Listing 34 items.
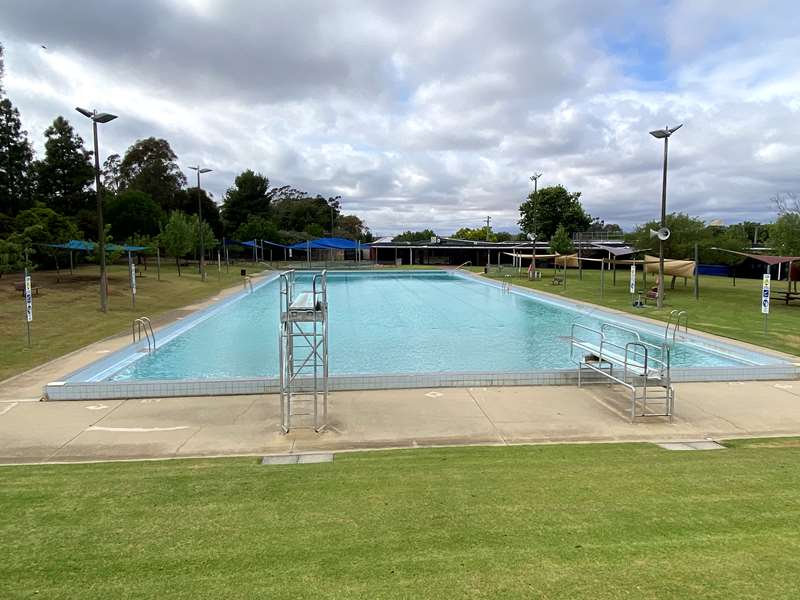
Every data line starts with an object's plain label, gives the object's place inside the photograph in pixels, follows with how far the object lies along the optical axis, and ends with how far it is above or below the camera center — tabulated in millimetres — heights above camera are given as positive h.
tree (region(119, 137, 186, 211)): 60500 +9862
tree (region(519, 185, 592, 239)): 67125 +5691
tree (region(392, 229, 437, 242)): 85438 +3272
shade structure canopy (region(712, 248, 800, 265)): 21112 -66
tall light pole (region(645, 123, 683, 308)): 18000 +2271
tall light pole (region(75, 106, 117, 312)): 16344 +1533
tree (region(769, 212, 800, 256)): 22922 +1029
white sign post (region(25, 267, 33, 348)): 11656 -1083
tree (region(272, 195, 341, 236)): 80875 +6782
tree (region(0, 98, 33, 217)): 38875 +6848
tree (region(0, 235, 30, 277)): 19922 -128
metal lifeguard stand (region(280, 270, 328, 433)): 6694 -1067
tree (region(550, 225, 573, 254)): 47062 +1197
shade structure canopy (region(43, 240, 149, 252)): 27122 +381
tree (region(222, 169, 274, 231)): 70625 +7318
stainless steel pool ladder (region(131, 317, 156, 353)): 13248 -2191
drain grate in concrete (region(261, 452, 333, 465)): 5605 -2234
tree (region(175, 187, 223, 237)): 61375 +5688
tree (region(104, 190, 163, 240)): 47625 +3591
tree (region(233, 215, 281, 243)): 60375 +2709
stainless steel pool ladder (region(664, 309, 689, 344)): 15246 -2073
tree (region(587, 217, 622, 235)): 86769 +5344
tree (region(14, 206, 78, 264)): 26641 +1428
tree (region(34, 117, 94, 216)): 44156 +6987
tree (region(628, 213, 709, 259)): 27547 +1067
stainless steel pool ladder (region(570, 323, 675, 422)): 7445 -1872
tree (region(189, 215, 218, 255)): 41006 +1600
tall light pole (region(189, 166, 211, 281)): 34619 -868
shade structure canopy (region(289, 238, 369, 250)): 58031 +1193
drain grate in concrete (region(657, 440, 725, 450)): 6082 -2224
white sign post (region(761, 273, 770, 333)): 12572 -957
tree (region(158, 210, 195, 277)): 36312 +1169
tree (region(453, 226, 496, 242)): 103500 +4418
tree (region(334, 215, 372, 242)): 92581 +5198
